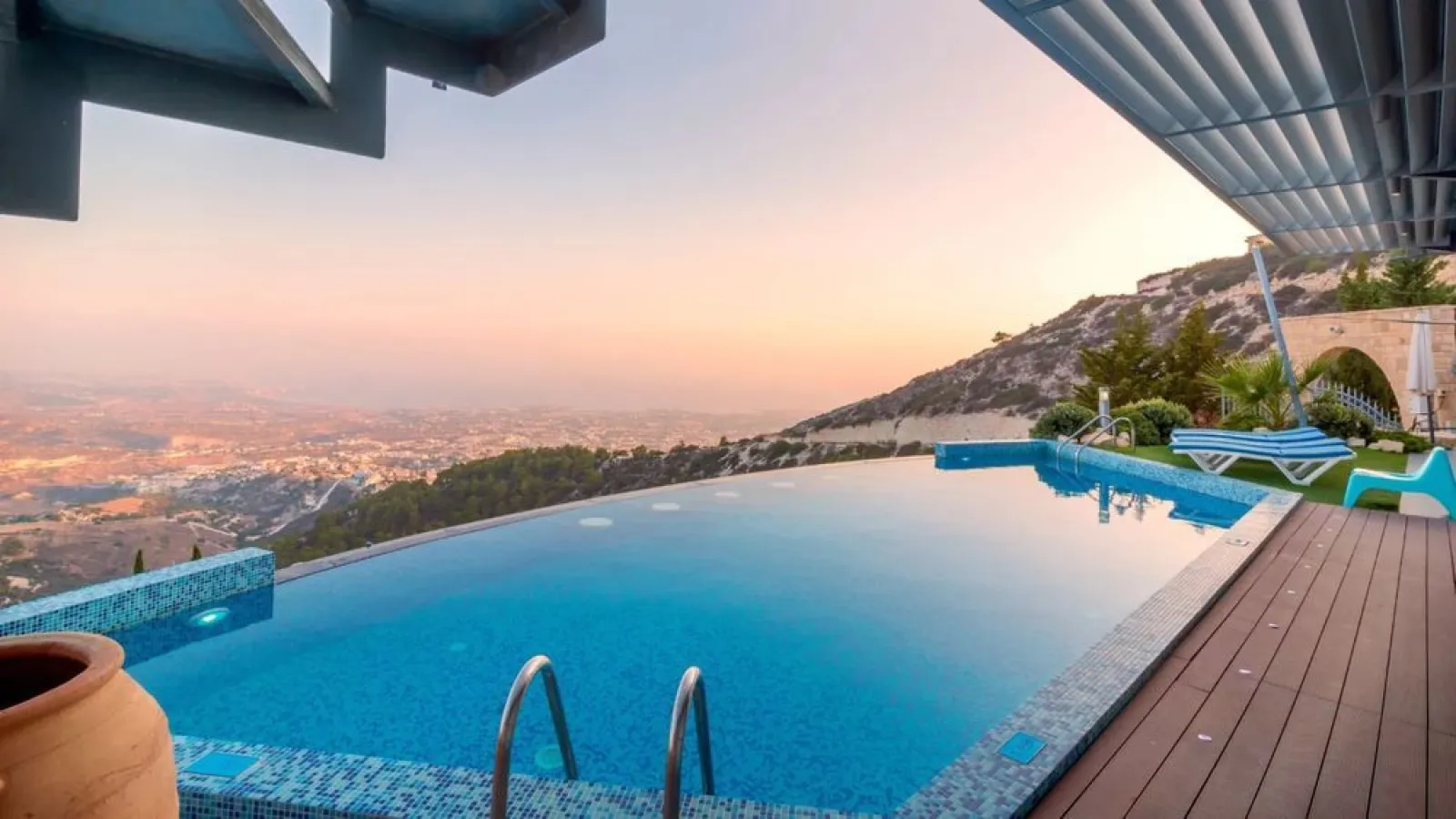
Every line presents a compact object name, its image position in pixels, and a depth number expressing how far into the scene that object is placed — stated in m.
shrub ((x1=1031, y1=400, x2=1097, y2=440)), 11.01
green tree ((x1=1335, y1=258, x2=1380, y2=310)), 16.05
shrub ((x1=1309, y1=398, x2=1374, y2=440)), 9.05
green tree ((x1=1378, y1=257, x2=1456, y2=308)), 14.76
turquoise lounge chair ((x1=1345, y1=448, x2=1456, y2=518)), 5.10
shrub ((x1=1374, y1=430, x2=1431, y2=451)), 8.91
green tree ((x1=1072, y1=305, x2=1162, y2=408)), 12.92
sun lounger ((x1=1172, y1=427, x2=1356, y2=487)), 6.52
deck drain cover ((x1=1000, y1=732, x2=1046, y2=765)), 1.99
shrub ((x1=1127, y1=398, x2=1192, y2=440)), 10.15
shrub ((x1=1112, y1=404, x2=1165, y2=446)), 10.06
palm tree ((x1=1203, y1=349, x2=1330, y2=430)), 9.00
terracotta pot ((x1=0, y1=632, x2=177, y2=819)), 0.84
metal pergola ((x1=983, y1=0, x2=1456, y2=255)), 2.95
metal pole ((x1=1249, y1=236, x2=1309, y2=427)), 8.51
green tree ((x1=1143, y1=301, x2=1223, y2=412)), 12.34
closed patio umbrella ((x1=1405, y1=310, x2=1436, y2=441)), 9.71
